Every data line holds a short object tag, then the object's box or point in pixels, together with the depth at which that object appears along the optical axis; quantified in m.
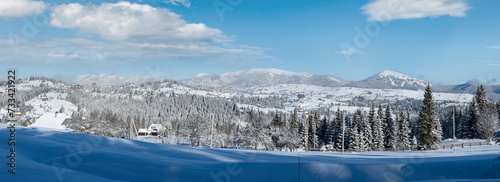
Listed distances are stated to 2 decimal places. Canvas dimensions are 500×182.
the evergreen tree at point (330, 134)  46.67
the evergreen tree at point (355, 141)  40.40
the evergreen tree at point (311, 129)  50.79
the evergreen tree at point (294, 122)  54.64
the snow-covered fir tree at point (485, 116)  39.28
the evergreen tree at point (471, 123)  42.88
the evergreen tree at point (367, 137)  40.75
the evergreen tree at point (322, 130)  53.34
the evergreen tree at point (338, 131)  45.03
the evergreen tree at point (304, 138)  45.16
